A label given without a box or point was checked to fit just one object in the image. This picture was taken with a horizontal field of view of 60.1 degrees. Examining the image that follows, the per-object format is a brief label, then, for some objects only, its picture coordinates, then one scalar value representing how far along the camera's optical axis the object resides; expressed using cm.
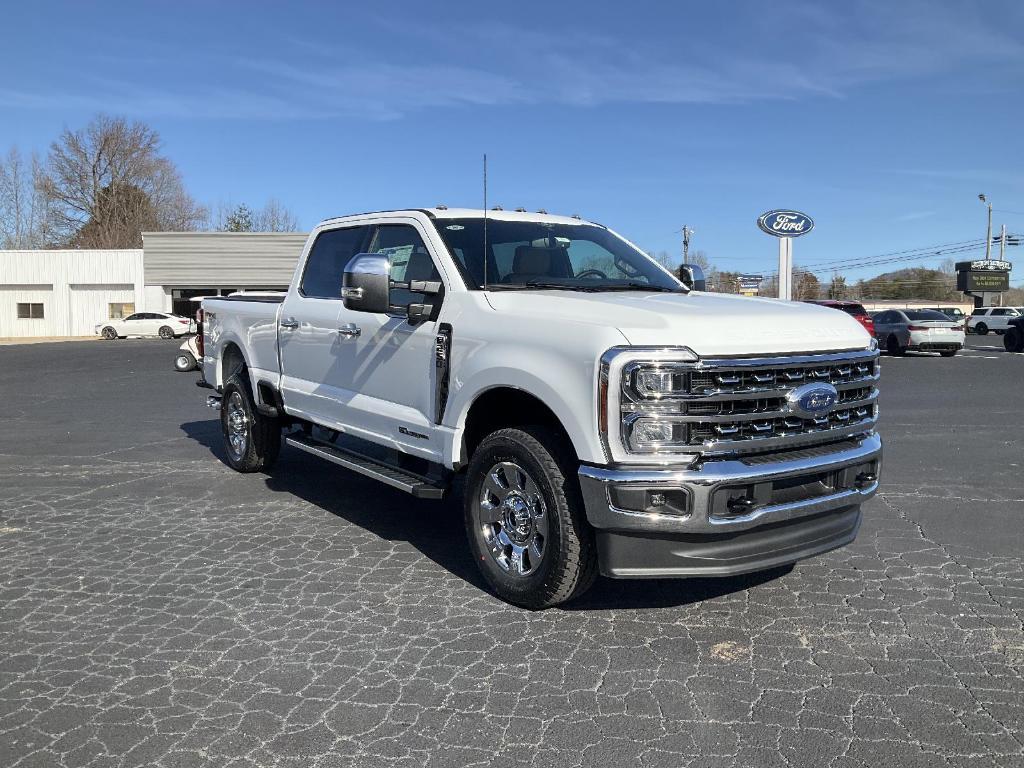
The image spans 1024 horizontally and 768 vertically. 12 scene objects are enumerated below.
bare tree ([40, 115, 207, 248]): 6844
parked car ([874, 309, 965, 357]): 2530
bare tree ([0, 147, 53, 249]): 6669
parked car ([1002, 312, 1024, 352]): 2778
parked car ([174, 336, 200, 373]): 1909
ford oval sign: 2827
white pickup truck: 383
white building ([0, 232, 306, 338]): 4447
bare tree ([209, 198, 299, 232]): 7881
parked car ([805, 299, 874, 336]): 2333
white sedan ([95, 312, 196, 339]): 4147
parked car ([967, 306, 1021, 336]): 4538
